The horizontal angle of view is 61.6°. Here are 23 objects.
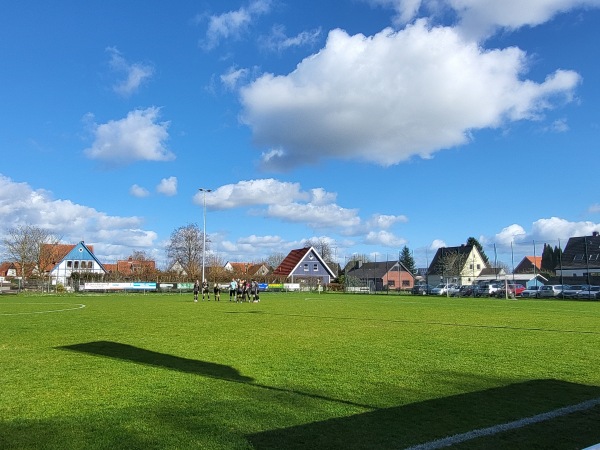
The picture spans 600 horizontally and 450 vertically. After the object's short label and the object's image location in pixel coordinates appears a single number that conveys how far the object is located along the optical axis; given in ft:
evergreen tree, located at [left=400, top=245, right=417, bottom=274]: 373.81
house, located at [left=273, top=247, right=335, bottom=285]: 299.79
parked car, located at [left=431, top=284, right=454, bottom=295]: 199.11
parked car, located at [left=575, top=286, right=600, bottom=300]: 159.74
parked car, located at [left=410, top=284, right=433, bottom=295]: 211.18
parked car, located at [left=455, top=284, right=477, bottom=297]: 187.83
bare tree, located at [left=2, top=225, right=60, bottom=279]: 229.86
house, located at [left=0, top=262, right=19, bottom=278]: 380.33
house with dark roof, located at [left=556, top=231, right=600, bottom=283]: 193.05
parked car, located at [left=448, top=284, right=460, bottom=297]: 195.72
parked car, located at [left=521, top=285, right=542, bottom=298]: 170.30
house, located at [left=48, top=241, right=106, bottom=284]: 290.97
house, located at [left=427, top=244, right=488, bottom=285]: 286.70
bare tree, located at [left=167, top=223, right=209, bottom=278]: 282.36
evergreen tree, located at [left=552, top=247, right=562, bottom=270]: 190.92
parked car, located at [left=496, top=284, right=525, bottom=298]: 168.14
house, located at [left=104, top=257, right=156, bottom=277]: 277.23
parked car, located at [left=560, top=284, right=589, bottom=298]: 164.45
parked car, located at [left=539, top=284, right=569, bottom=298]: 166.71
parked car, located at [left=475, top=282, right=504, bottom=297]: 178.91
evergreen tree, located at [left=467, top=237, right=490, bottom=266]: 343.71
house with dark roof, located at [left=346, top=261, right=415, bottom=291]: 319.39
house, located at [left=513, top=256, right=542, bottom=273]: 378.47
